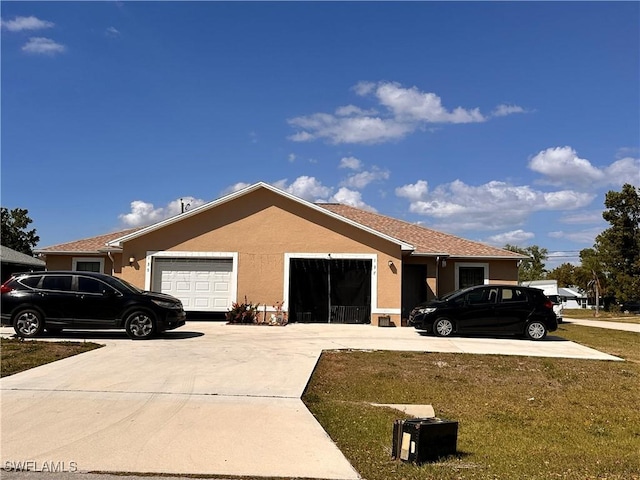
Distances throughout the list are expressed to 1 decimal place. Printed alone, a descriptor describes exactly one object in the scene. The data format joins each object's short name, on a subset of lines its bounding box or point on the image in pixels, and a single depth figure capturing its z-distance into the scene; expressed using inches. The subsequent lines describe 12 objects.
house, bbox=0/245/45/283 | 1124.5
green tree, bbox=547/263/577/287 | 2928.2
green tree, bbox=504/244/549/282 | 3243.1
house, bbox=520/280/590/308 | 2760.3
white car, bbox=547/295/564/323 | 1015.0
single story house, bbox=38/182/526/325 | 756.0
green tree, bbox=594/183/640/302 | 1932.8
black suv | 520.7
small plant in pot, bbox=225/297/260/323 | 729.0
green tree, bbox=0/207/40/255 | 1902.1
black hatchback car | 622.2
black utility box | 216.2
